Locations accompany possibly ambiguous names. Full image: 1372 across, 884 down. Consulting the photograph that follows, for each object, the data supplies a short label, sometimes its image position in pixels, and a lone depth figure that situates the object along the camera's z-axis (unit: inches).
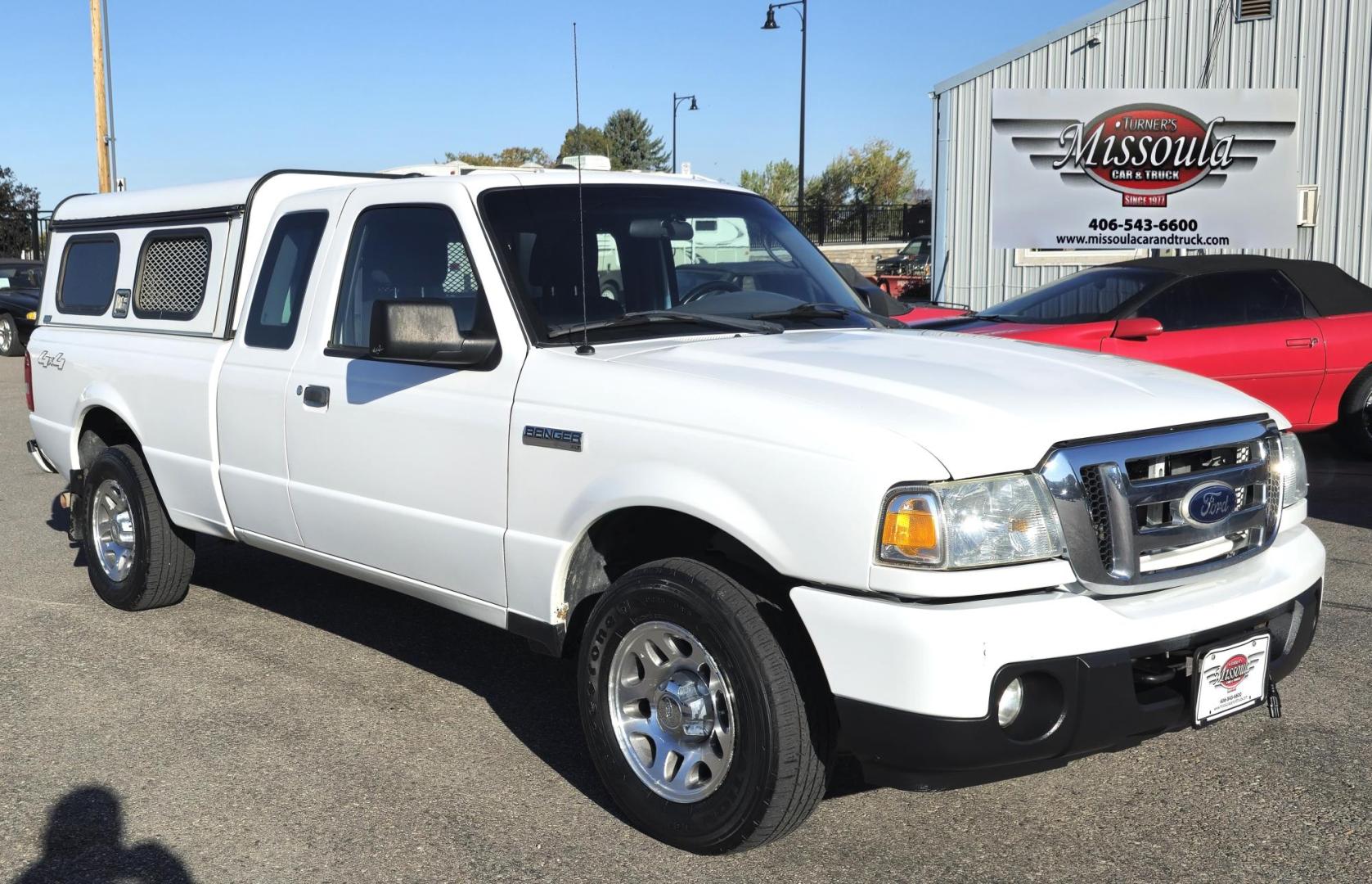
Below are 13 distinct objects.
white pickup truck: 122.5
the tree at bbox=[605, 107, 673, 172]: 2329.4
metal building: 607.2
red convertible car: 347.9
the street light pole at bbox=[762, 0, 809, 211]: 1434.5
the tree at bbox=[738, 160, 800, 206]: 2768.2
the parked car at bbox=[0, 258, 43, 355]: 834.8
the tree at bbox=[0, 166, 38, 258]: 1441.9
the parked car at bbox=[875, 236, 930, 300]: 1015.0
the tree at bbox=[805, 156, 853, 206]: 2751.0
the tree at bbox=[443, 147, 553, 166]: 2244.1
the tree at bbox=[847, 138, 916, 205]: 2709.2
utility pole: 896.3
